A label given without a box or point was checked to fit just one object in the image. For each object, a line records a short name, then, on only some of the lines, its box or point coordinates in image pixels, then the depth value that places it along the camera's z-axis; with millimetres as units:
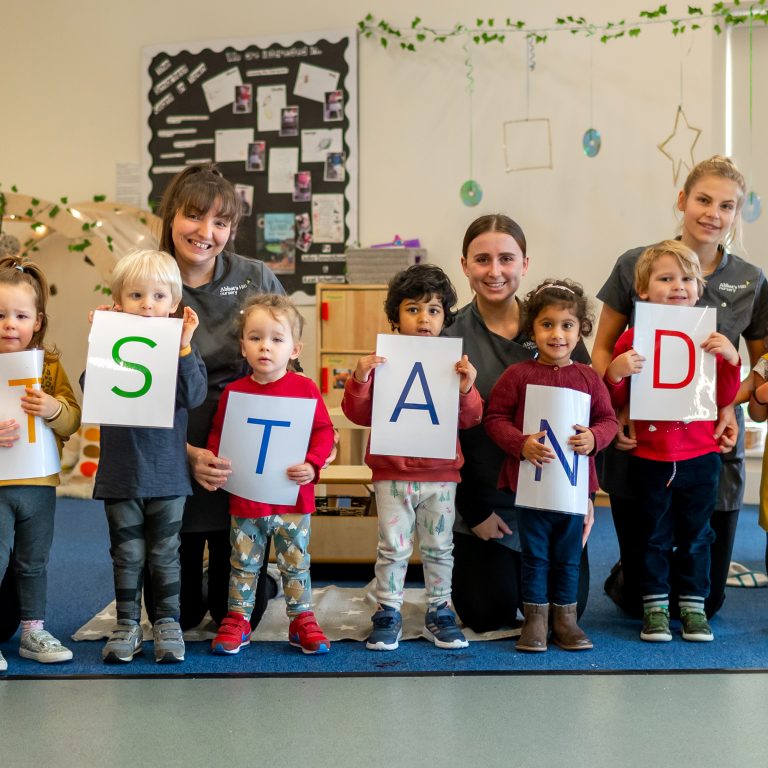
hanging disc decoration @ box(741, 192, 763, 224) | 4629
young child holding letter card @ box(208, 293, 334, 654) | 2324
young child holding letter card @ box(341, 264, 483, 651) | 2406
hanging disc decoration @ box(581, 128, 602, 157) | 4902
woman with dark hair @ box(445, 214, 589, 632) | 2543
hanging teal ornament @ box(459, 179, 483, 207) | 5020
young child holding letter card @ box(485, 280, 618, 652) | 2338
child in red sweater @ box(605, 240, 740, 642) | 2455
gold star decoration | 4910
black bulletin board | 5320
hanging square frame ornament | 5102
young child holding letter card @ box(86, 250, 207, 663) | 2234
